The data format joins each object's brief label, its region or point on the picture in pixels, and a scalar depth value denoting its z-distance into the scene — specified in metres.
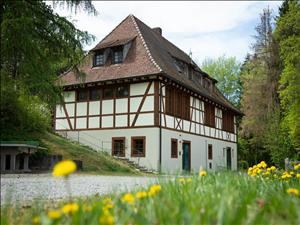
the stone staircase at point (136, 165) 13.39
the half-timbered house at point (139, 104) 14.07
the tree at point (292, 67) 16.31
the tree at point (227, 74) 32.82
